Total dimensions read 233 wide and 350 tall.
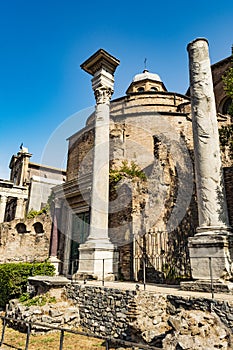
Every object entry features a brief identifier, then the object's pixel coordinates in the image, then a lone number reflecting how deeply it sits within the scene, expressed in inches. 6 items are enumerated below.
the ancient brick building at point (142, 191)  343.0
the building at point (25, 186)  1135.0
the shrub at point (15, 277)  339.0
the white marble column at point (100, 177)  326.6
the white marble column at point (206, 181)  217.8
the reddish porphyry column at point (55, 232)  518.9
